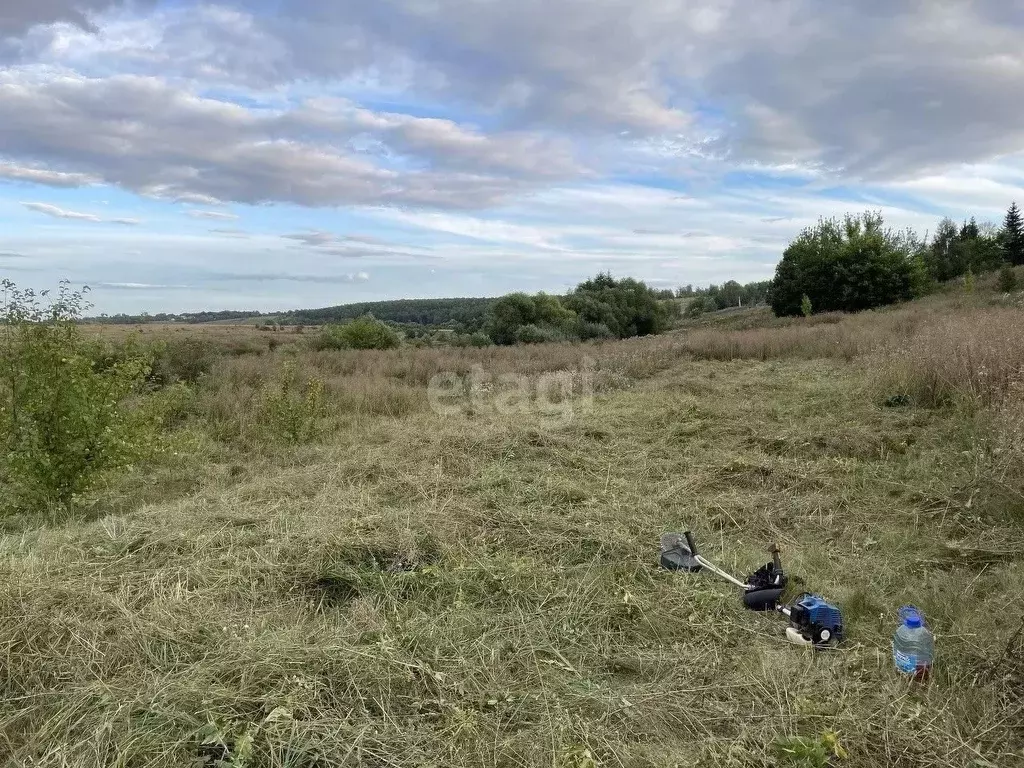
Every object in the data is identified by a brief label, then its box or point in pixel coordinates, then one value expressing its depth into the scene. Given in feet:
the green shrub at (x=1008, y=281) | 75.11
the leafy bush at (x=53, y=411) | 16.21
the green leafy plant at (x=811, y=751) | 6.79
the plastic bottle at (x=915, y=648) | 8.25
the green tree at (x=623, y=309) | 99.86
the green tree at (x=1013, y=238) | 133.49
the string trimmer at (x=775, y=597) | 9.35
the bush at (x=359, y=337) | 68.64
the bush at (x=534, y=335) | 77.66
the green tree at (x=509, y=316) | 87.76
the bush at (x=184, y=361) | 44.01
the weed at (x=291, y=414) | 25.63
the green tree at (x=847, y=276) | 105.60
